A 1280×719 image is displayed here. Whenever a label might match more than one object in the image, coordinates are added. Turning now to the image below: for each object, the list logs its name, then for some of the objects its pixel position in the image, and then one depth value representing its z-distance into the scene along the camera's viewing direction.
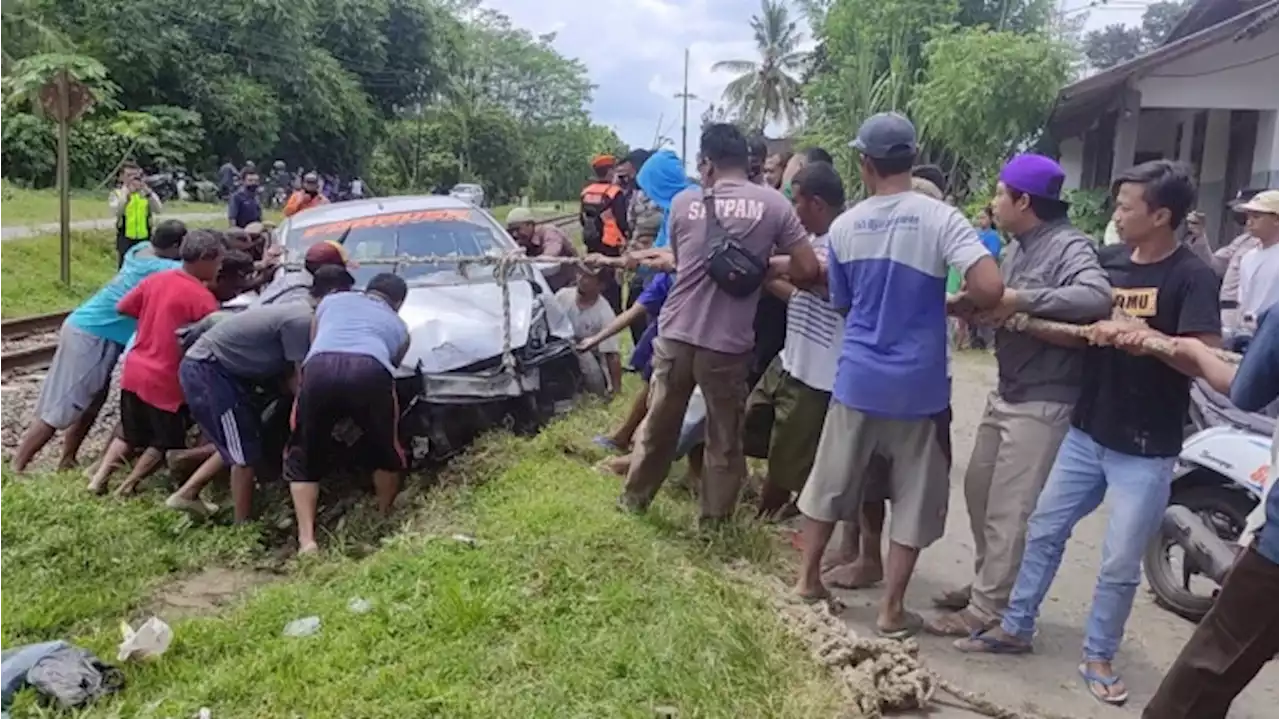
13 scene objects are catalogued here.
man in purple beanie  4.30
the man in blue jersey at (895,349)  4.30
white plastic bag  4.25
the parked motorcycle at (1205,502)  4.87
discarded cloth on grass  3.91
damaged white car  6.79
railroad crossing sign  13.84
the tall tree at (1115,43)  48.19
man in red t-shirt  6.62
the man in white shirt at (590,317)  8.06
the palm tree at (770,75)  54.88
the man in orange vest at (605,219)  10.41
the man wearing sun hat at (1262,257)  6.92
